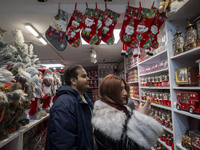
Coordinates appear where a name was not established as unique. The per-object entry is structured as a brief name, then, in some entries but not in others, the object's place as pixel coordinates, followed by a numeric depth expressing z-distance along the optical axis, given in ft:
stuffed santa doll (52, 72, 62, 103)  7.01
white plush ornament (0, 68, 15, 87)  3.07
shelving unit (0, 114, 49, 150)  3.62
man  3.45
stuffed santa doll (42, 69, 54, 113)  6.13
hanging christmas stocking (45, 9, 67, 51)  6.22
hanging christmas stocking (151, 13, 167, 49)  6.77
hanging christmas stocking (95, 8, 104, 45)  6.67
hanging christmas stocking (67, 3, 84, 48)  6.61
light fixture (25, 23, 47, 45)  8.60
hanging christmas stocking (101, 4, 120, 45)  6.75
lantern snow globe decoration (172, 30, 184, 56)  5.83
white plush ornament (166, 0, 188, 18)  5.48
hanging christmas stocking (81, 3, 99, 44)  6.55
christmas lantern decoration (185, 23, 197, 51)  5.09
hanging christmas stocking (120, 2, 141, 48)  6.91
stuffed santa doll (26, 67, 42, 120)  4.75
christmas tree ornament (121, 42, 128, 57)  7.73
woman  2.99
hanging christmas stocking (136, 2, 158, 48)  6.89
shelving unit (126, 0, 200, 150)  5.74
